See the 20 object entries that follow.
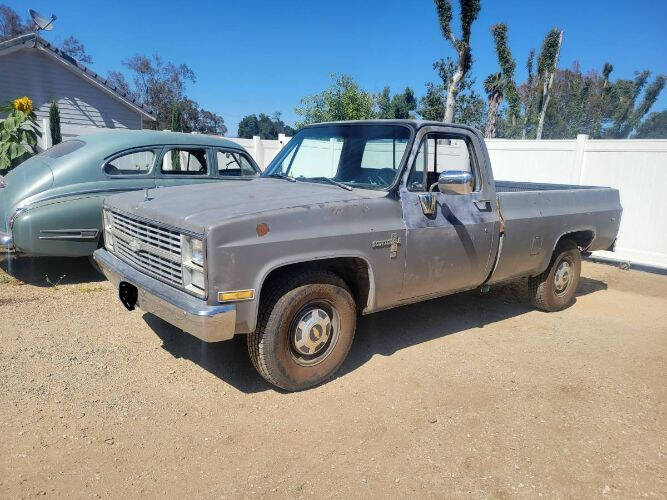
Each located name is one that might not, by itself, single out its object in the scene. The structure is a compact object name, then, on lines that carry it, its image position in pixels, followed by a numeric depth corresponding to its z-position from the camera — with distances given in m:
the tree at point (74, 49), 43.37
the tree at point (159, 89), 44.72
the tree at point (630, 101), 52.75
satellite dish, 15.30
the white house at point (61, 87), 17.20
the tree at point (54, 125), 11.20
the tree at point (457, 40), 23.58
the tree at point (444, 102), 32.19
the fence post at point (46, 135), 11.01
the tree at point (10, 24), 40.31
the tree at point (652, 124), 54.97
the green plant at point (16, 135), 8.00
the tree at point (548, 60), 38.34
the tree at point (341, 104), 27.17
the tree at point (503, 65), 31.97
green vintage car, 5.71
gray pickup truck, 3.20
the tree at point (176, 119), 18.22
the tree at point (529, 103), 48.47
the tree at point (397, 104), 48.09
